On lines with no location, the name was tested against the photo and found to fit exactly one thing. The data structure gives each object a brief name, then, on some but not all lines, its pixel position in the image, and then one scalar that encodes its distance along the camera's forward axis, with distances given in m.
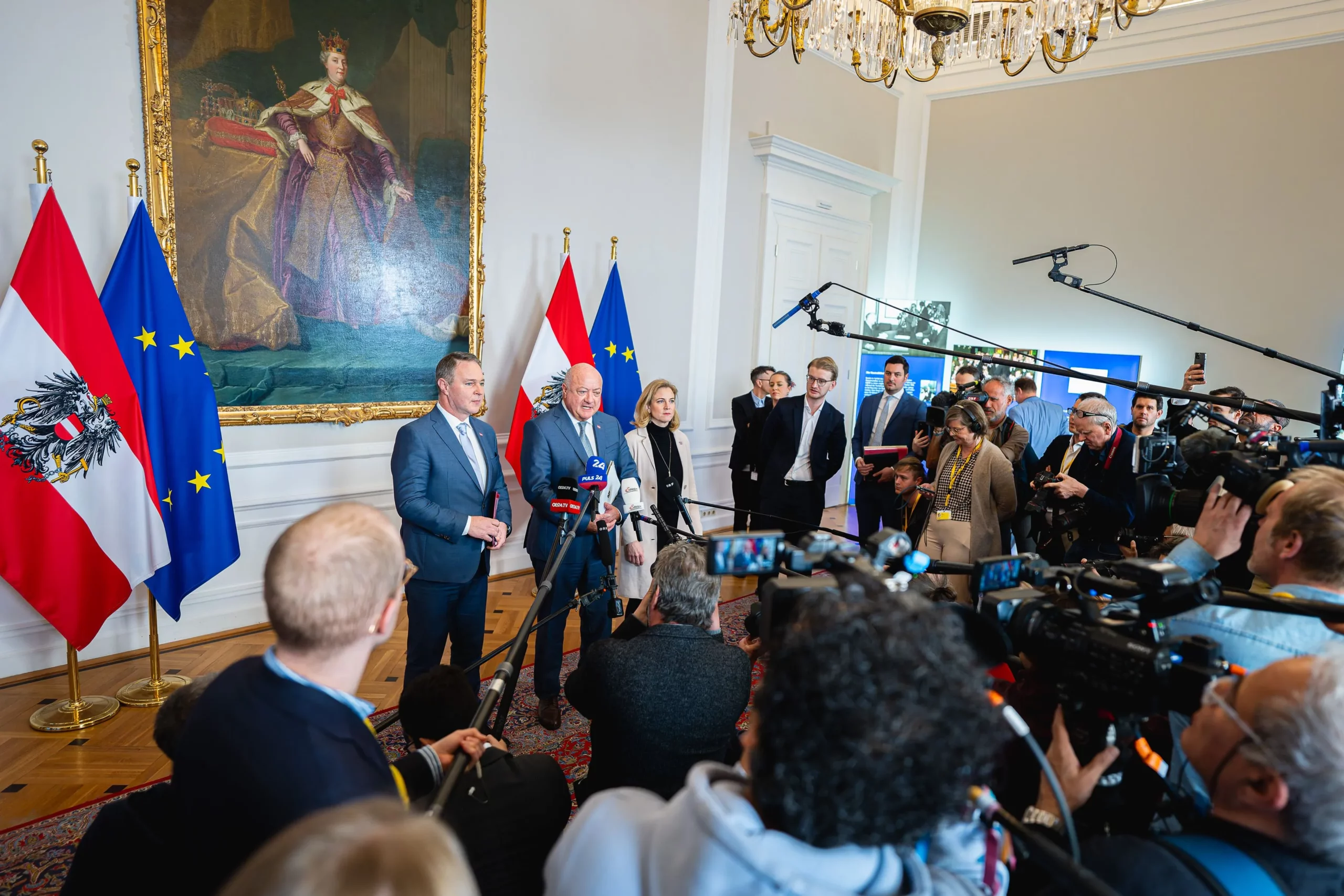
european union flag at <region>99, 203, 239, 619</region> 3.19
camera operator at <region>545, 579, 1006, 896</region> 0.76
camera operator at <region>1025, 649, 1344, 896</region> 0.86
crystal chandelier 3.63
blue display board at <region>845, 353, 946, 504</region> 8.03
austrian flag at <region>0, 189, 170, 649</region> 2.93
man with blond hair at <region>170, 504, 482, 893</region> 0.97
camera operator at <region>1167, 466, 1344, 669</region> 1.37
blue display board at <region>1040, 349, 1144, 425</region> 6.98
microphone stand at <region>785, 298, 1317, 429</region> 2.00
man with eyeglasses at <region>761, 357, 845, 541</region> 4.81
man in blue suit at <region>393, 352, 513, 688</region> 2.87
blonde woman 4.09
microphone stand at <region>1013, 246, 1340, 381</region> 2.29
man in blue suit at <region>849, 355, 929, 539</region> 5.11
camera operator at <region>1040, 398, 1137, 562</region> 3.49
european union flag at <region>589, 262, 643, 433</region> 5.25
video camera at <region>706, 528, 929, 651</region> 1.03
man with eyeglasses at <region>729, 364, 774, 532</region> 5.85
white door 6.98
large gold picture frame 3.41
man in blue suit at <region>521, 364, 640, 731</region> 3.19
